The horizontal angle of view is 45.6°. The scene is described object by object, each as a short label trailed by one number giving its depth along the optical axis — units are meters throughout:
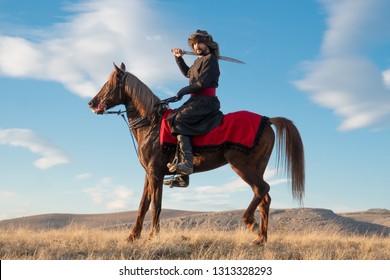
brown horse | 8.78
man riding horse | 8.62
